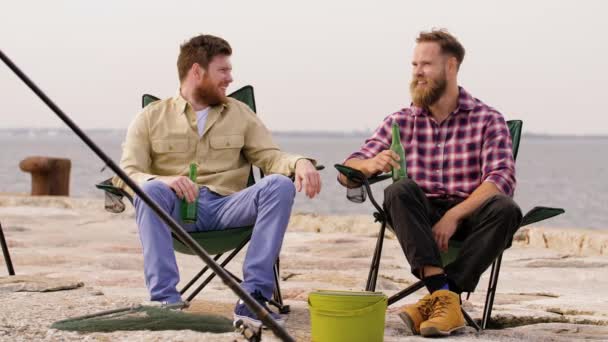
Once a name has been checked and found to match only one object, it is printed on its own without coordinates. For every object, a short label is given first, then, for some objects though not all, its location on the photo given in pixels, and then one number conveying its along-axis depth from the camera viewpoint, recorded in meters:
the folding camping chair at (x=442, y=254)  5.71
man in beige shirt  5.55
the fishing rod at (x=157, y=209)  3.36
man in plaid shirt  5.46
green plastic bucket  4.87
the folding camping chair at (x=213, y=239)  5.80
